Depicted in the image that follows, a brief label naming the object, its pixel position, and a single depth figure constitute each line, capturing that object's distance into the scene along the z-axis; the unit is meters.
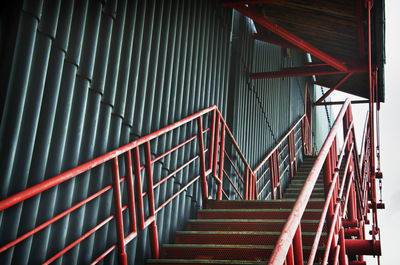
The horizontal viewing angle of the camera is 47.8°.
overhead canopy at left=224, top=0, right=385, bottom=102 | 6.74
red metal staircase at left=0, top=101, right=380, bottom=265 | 2.86
